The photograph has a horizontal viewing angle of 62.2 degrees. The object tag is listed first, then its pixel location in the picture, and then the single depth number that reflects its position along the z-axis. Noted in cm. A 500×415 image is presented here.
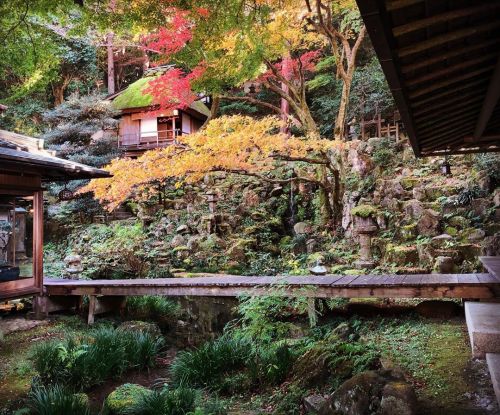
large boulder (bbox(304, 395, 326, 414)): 442
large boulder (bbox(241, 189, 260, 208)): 1595
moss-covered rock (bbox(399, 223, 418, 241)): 1080
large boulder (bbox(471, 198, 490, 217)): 1048
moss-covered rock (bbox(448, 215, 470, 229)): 1052
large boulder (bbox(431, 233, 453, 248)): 964
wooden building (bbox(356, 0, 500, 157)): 226
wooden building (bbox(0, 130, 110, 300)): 754
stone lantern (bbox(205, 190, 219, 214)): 1490
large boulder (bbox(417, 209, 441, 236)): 1063
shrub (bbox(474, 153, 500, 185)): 1115
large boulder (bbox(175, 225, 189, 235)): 1498
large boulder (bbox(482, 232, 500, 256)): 845
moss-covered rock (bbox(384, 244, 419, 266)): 997
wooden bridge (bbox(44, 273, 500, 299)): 662
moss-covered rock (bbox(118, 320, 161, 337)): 800
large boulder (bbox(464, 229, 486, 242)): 965
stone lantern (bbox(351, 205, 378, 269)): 1045
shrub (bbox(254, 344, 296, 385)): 561
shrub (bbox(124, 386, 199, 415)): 456
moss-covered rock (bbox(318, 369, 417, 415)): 354
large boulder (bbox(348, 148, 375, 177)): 1527
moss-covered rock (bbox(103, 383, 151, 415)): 497
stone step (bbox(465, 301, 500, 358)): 431
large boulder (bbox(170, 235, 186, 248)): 1400
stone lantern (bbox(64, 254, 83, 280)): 1198
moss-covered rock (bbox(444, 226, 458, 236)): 1043
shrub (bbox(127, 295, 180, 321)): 959
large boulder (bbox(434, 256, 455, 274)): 873
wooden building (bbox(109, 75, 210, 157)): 2317
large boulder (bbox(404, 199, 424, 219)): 1144
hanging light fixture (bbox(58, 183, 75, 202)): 875
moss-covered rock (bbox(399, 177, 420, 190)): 1316
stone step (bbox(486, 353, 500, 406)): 326
